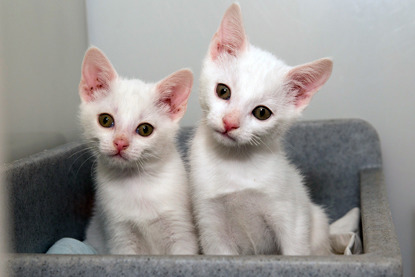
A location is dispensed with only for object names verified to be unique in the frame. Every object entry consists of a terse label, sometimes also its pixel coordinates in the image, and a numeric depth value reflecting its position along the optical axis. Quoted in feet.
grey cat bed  1.01
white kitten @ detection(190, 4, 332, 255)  1.27
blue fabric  1.42
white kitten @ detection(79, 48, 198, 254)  1.35
